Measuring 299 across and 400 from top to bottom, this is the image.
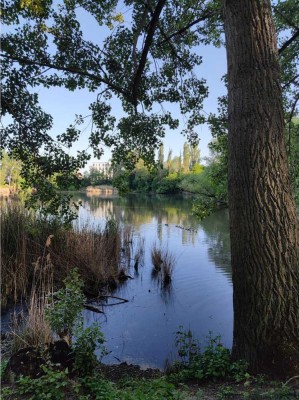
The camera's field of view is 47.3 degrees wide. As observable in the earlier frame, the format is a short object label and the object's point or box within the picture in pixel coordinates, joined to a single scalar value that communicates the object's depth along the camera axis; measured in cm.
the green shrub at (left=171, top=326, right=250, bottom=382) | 317
